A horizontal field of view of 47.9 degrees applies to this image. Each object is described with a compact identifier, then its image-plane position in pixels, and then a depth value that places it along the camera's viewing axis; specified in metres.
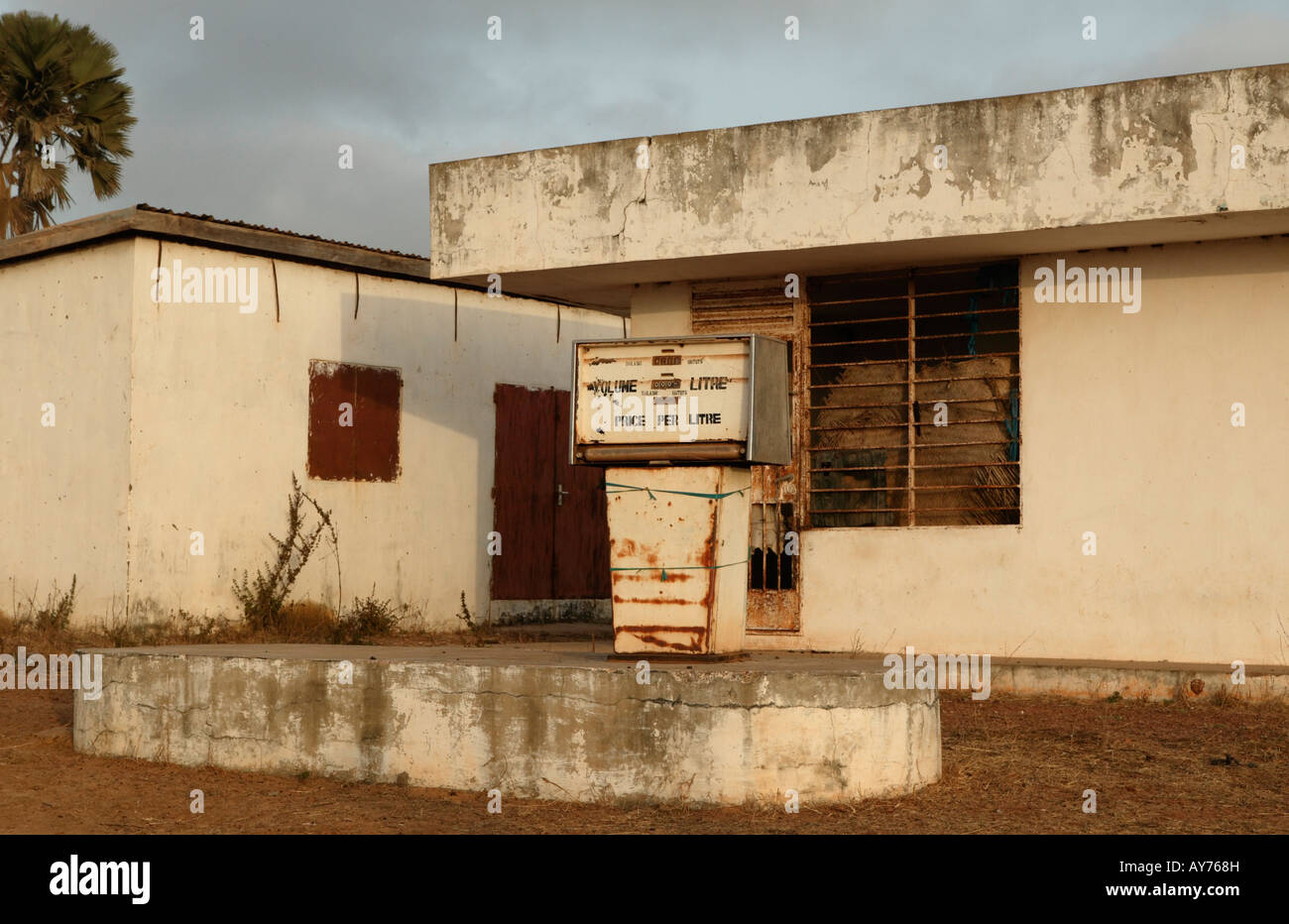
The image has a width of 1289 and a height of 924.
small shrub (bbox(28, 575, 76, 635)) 12.31
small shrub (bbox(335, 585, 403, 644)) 13.07
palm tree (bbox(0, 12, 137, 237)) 18.31
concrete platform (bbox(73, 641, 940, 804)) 6.43
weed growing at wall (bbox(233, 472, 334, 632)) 12.59
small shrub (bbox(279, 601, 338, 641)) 12.51
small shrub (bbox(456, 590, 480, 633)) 14.38
